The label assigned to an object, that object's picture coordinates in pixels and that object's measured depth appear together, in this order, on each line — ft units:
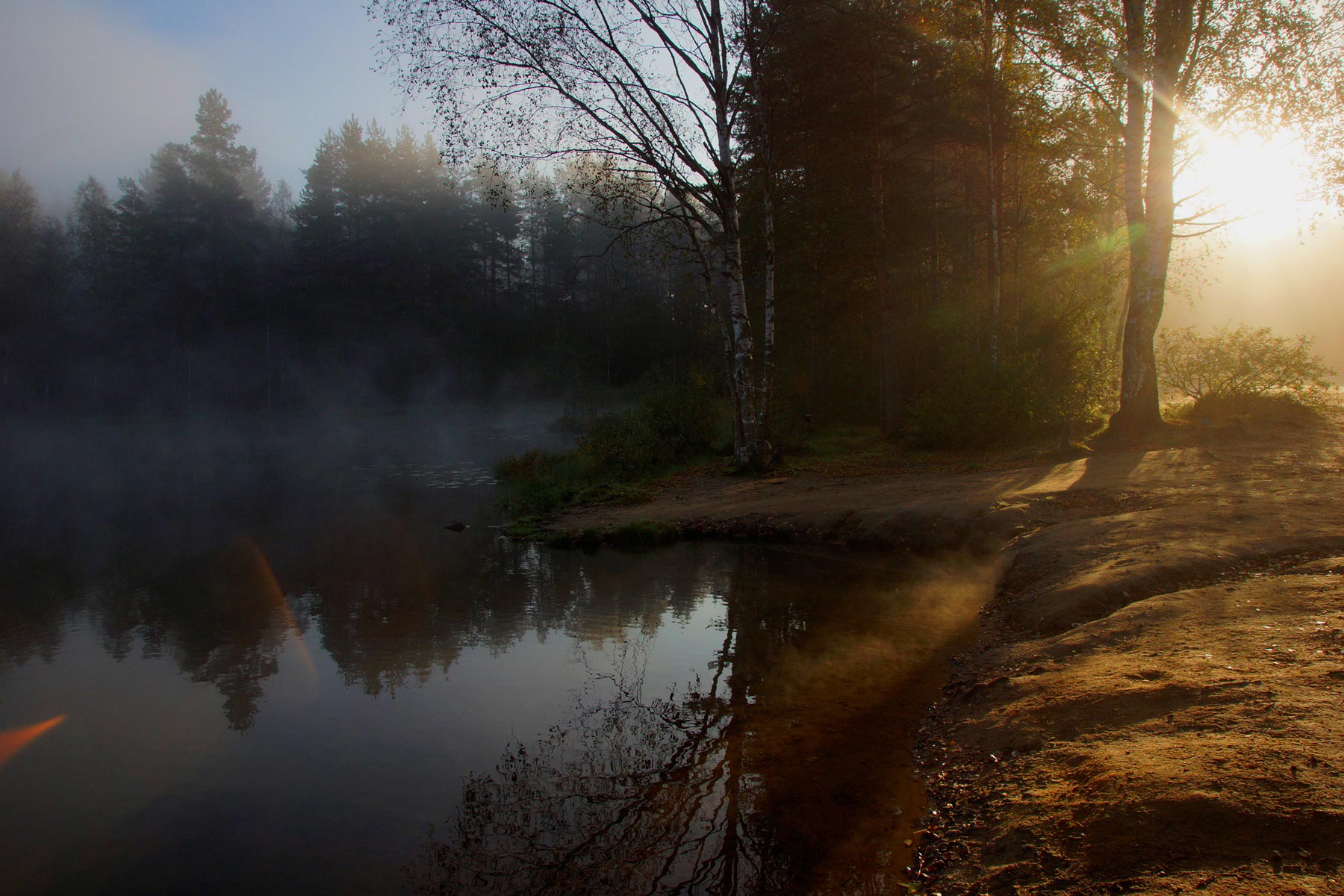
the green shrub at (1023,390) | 51.55
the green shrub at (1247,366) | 45.39
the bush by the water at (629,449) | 52.65
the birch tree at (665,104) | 44.86
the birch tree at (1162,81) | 42.86
